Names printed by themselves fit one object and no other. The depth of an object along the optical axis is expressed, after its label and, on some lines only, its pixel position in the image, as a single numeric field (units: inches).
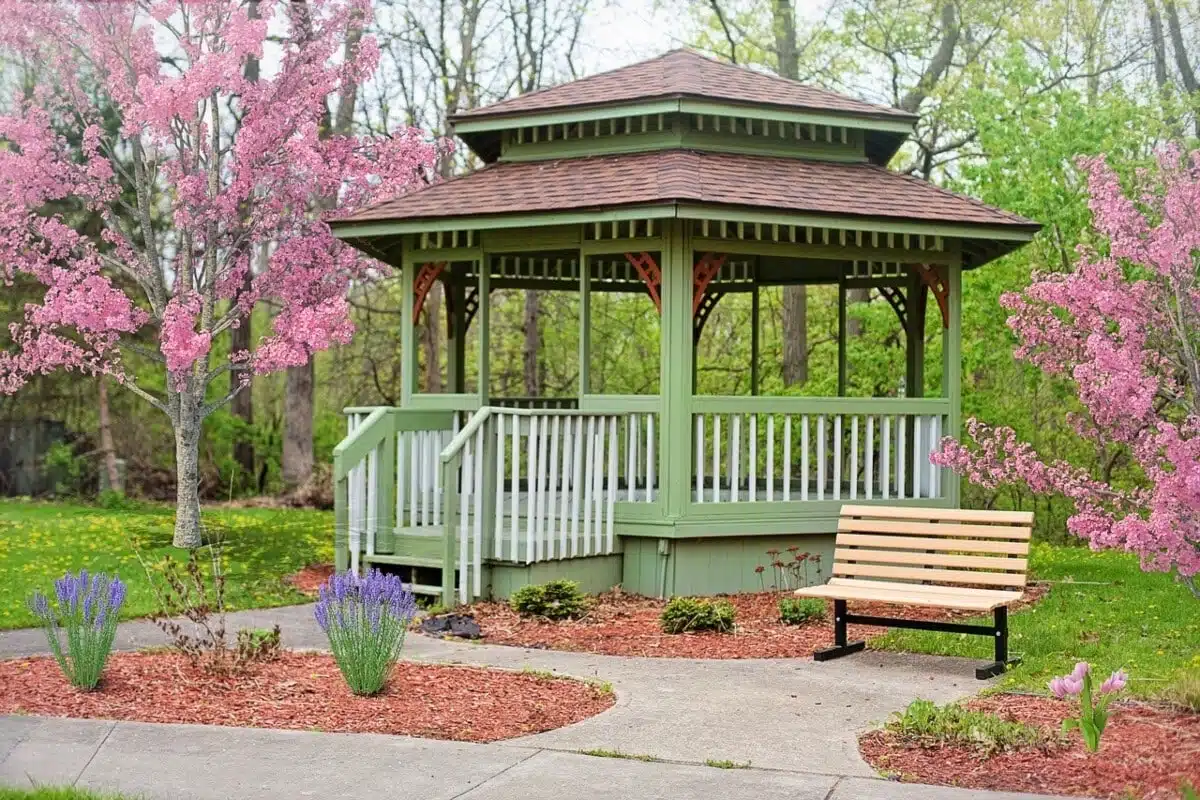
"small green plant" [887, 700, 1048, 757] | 235.3
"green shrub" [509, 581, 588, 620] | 395.9
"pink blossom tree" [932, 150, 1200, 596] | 344.5
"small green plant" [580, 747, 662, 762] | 235.3
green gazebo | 427.5
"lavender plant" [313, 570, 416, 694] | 279.3
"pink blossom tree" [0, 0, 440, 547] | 582.9
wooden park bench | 320.2
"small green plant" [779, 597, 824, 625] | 393.7
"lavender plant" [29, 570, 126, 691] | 285.1
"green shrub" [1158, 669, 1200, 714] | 258.1
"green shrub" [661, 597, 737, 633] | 380.8
